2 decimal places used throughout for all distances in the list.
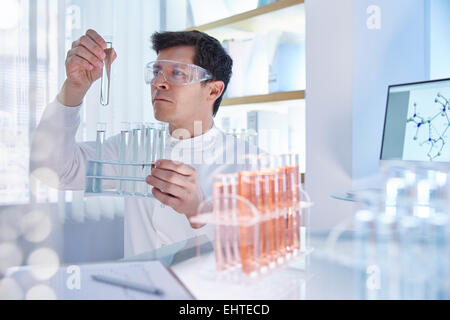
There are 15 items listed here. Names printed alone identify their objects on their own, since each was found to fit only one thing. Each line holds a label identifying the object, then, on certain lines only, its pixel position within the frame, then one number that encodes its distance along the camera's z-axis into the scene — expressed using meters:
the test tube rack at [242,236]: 0.58
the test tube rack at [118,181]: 1.05
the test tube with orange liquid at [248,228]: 0.58
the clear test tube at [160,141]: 1.07
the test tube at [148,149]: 1.06
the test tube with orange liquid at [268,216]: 0.62
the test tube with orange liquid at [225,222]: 0.59
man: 1.34
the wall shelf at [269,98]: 1.89
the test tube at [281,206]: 0.67
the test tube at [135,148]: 1.06
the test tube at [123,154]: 1.07
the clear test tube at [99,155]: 1.06
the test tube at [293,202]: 0.70
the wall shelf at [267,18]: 1.92
